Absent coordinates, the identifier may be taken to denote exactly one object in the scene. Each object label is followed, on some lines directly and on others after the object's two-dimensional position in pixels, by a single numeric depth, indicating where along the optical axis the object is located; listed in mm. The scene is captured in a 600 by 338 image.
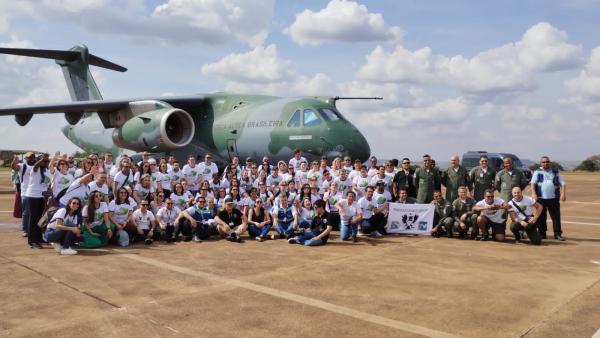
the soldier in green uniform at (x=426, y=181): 10727
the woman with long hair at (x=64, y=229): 7961
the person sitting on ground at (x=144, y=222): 9258
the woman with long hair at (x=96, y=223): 8523
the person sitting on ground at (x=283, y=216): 10078
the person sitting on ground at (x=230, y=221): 9648
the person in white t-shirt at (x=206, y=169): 12281
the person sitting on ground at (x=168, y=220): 9516
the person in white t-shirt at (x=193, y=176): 12109
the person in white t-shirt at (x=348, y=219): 9672
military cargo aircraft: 13664
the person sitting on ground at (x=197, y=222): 9586
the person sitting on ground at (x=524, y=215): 9273
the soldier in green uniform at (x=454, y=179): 10508
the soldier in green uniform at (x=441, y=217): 10086
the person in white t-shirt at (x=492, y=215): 9544
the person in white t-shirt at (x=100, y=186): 9016
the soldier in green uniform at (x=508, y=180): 9992
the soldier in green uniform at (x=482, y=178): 10414
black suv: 25016
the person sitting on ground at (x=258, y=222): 9883
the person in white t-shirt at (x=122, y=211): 9102
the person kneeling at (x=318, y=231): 9133
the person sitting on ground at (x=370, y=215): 10242
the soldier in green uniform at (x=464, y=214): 9824
